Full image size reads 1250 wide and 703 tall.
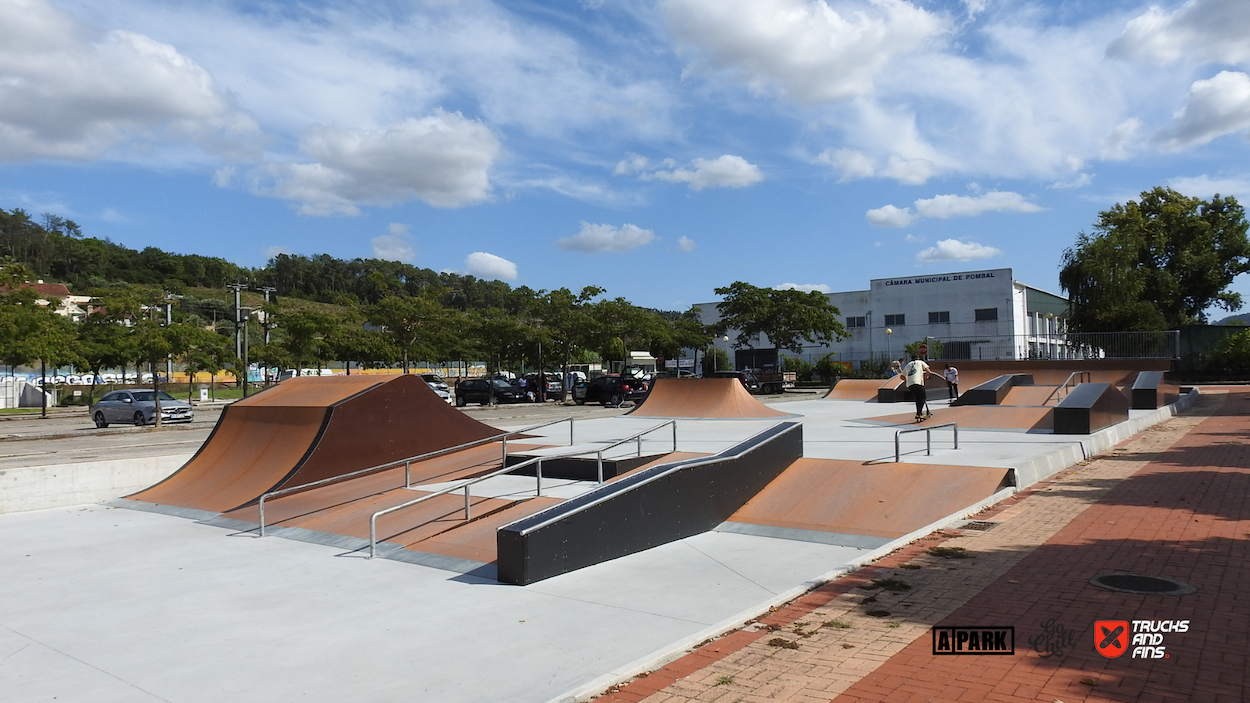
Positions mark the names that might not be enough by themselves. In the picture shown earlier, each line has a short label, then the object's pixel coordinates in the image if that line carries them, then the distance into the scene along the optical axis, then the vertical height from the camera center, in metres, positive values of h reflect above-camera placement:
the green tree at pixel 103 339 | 28.67 +1.46
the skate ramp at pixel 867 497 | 8.33 -1.58
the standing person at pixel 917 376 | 15.64 -0.33
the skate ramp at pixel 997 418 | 14.84 -1.21
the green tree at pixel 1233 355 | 37.47 -0.05
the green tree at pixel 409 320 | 40.72 +2.62
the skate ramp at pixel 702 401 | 21.17 -1.06
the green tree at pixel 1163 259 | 41.97 +5.65
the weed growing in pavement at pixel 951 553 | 6.70 -1.69
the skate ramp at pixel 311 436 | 11.57 -1.10
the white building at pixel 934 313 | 57.62 +3.65
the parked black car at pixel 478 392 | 37.97 -1.16
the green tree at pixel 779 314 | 48.38 +3.06
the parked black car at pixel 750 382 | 40.81 -1.01
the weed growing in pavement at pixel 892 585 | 5.86 -1.71
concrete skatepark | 4.86 -1.83
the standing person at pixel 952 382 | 21.65 -0.63
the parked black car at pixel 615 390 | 34.62 -1.10
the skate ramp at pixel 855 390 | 27.72 -1.05
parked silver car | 27.31 -1.25
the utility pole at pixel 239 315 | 35.88 +2.84
